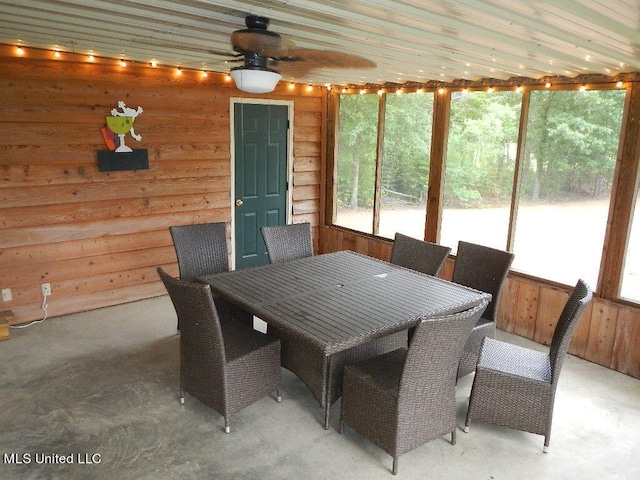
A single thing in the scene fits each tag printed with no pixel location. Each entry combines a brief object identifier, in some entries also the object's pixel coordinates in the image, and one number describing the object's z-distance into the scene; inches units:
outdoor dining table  106.4
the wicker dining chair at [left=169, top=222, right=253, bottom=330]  155.2
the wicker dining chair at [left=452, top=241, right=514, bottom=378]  135.5
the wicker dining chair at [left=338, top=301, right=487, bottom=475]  94.6
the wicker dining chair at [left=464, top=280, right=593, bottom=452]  107.4
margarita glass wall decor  179.0
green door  219.5
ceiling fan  89.4
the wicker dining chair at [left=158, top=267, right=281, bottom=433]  106.7
